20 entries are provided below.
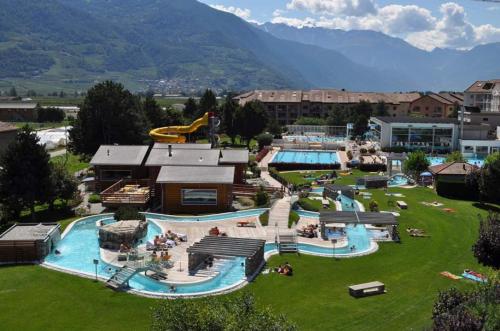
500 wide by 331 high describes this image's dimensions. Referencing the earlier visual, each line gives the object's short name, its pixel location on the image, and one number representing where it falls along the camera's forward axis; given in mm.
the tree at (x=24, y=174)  38469
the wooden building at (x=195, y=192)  40469
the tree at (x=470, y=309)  14062
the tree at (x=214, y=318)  12898
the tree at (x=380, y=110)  121194
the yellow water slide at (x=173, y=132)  65062
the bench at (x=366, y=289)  24062
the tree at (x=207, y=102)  101875
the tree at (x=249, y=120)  84812
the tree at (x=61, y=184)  40719
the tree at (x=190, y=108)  111062
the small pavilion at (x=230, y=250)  26802
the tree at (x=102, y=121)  62969
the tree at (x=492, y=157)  48484
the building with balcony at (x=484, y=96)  108375
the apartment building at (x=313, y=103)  134375
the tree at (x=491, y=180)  42000
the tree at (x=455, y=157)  61312
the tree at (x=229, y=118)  86688
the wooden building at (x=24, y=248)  28266
